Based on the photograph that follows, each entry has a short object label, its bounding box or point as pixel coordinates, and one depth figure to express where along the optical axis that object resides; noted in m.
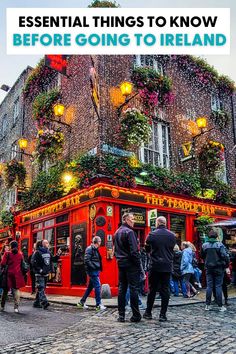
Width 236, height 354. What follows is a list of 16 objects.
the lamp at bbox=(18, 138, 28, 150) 18.59
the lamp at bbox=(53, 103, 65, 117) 14.95
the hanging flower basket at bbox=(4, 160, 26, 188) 16.95
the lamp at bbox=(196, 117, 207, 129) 16.09
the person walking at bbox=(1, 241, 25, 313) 9.06
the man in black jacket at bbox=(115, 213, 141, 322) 6.50
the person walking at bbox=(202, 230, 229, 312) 8.52
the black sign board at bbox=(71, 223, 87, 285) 12.97
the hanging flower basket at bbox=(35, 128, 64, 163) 14.43
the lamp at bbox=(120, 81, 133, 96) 13.68
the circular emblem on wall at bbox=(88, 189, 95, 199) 12.73
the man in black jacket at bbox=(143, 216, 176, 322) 6.84
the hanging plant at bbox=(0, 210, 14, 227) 19.12
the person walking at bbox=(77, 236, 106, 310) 8.81
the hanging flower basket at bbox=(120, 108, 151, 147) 13.38
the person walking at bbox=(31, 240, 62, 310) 9.48
